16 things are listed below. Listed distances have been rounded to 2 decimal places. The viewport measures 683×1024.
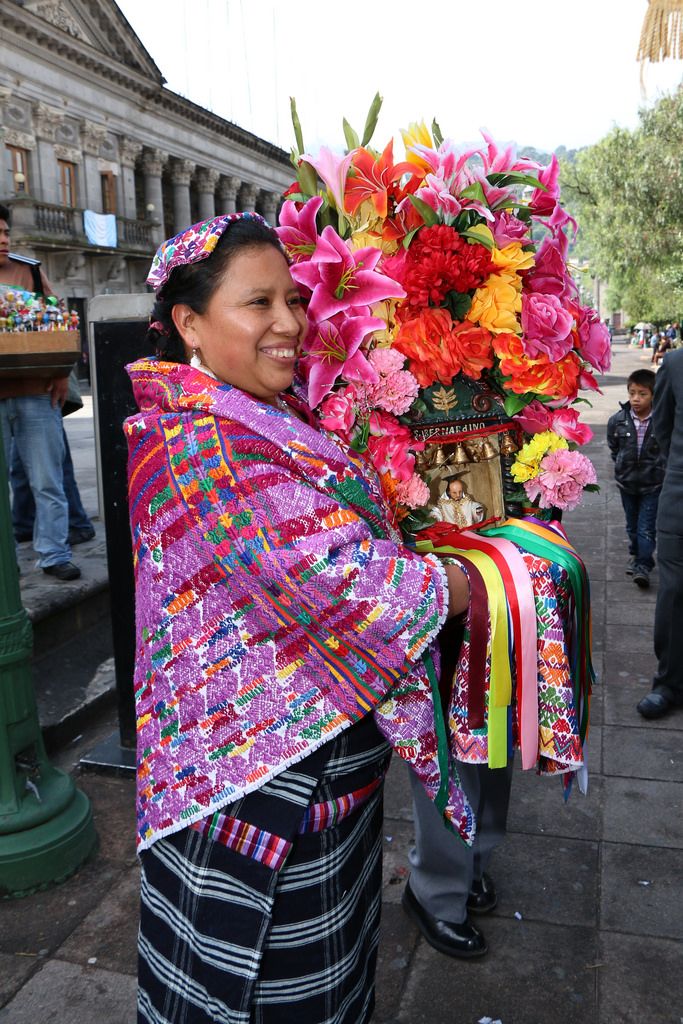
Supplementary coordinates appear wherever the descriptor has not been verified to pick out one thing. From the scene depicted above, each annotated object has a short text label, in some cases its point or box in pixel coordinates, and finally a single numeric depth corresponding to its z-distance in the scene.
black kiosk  3.26
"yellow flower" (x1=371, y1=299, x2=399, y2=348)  1.72
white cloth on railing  33.59
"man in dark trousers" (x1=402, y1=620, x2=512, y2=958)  2.41
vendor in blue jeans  4.79
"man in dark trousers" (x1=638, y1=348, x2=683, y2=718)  4.06
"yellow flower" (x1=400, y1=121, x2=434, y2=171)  1.79
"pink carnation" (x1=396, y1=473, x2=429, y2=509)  1.73
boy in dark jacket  6.55
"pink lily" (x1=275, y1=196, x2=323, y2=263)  1.73
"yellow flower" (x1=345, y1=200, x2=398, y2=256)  1.73
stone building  30.39
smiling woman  1.37
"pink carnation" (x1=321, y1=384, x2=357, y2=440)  1.69
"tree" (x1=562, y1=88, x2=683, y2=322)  24.77
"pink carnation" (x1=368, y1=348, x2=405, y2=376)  1.69
